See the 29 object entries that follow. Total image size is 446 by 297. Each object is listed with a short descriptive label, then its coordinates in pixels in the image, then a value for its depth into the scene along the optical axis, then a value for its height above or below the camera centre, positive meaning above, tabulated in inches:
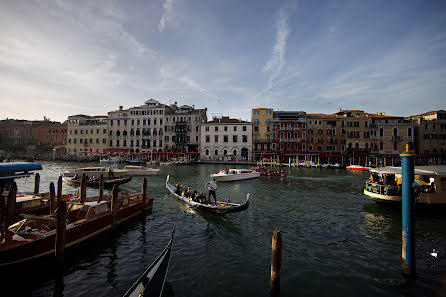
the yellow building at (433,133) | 2009.1 +193.8
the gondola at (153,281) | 206.1 -126.8
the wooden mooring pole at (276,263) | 225.8 -114.7
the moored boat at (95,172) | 1104.4 -100.7
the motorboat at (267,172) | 1283.2 -109.9
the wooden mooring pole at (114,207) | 430.6 -107.4
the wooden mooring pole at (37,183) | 688.8 -98.0
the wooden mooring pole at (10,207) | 378.0 -96.4
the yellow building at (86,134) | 2532.0 +200.0
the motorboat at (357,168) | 1703.0 -106.6
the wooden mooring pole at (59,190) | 468.7 -82.7
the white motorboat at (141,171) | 1330.0 -112.9
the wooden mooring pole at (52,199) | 464.4 -100.2
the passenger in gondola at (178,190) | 665.4 -112.5
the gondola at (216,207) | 475.5 -121.0
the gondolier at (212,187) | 545.3 -84.6
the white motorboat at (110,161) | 2065.3 -85.0
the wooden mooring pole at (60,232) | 297.9 -107.5
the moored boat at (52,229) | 290.5 -121.2
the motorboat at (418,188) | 559.5 -83.1
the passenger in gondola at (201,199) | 548.4 -113.6
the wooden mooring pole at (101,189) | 545.2 -97.2
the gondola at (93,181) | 901.9 -124.7
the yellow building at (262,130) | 2255.2 +233.2
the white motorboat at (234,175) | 1096.2 -110.3
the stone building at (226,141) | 2246.6 +120.1
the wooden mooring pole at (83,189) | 523.3 -87.3
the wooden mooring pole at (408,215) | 271.3 -74.2
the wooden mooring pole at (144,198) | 548.4 -112.2
